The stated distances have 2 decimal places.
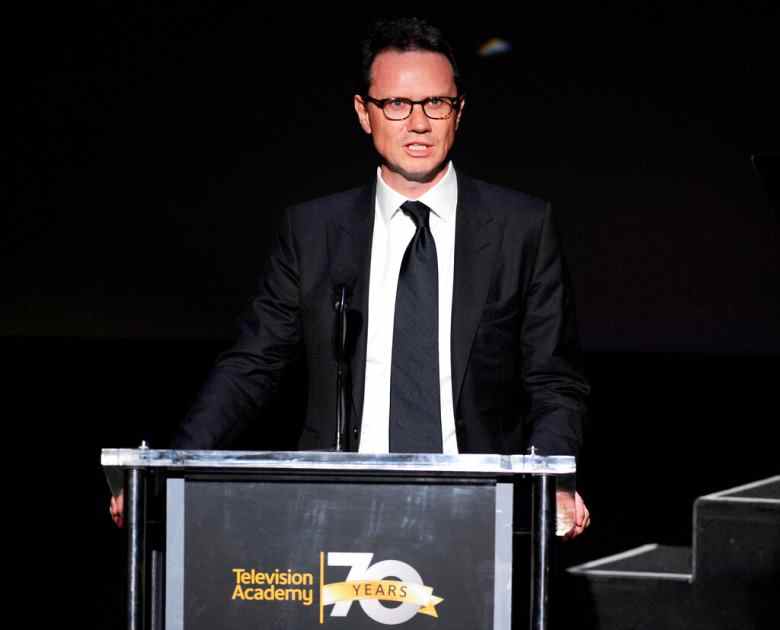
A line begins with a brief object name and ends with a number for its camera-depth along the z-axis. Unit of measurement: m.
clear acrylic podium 7.34
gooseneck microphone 7.55
